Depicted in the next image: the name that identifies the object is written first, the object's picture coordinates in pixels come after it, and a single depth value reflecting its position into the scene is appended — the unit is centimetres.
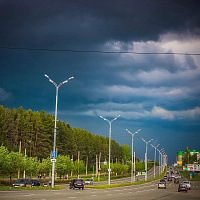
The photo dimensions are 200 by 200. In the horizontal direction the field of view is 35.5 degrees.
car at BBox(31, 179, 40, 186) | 5338
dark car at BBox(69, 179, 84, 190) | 4827
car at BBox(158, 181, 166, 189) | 5616
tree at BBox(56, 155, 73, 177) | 8862
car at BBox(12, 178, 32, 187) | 4377
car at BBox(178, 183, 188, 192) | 4653
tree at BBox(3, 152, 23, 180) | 6047
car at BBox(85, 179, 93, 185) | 7031
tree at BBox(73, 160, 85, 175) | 11338
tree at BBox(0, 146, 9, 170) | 6059
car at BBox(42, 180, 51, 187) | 5900
